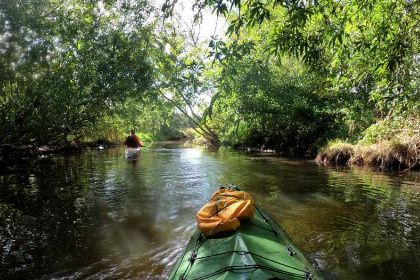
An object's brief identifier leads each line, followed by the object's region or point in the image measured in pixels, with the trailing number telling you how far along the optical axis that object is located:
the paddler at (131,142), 14.75
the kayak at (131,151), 14.48
